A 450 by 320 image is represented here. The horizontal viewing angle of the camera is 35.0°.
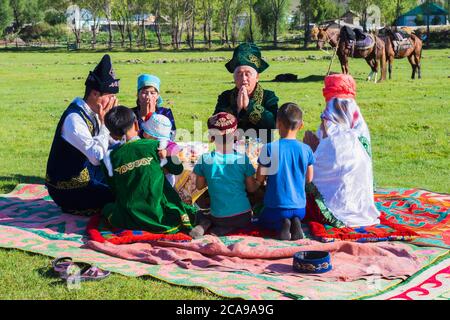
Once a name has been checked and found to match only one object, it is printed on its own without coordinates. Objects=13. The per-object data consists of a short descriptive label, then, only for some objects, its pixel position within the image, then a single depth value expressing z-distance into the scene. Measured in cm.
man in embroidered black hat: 691
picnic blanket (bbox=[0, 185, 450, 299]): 512
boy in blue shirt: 638
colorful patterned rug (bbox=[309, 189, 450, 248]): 637
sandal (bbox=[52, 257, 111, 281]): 536
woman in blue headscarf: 776
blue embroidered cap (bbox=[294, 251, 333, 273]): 550
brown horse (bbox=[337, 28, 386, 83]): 2289
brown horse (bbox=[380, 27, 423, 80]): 2466
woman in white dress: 667
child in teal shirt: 639
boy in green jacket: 633
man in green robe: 767
